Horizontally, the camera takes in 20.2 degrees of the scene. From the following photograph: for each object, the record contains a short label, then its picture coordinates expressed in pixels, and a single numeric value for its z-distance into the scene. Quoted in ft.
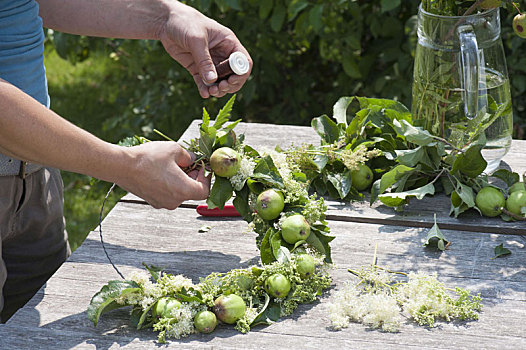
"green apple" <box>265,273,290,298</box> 6.56
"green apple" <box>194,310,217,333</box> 6.43
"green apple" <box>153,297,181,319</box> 6.47
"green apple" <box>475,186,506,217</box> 7.21
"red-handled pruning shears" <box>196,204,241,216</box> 7.37
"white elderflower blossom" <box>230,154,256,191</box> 6.90
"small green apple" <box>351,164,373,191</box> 7.49
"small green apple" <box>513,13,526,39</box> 7.24
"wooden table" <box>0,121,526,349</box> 6.40
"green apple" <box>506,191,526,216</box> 7.17
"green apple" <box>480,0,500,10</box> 7.18
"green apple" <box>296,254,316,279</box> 6.66
